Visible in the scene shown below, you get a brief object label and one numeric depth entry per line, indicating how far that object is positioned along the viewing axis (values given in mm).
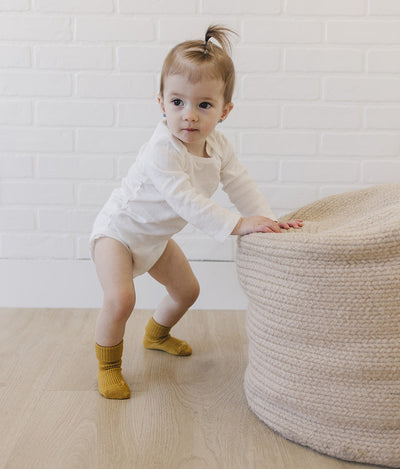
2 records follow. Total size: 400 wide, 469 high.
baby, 1297
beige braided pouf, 1081
